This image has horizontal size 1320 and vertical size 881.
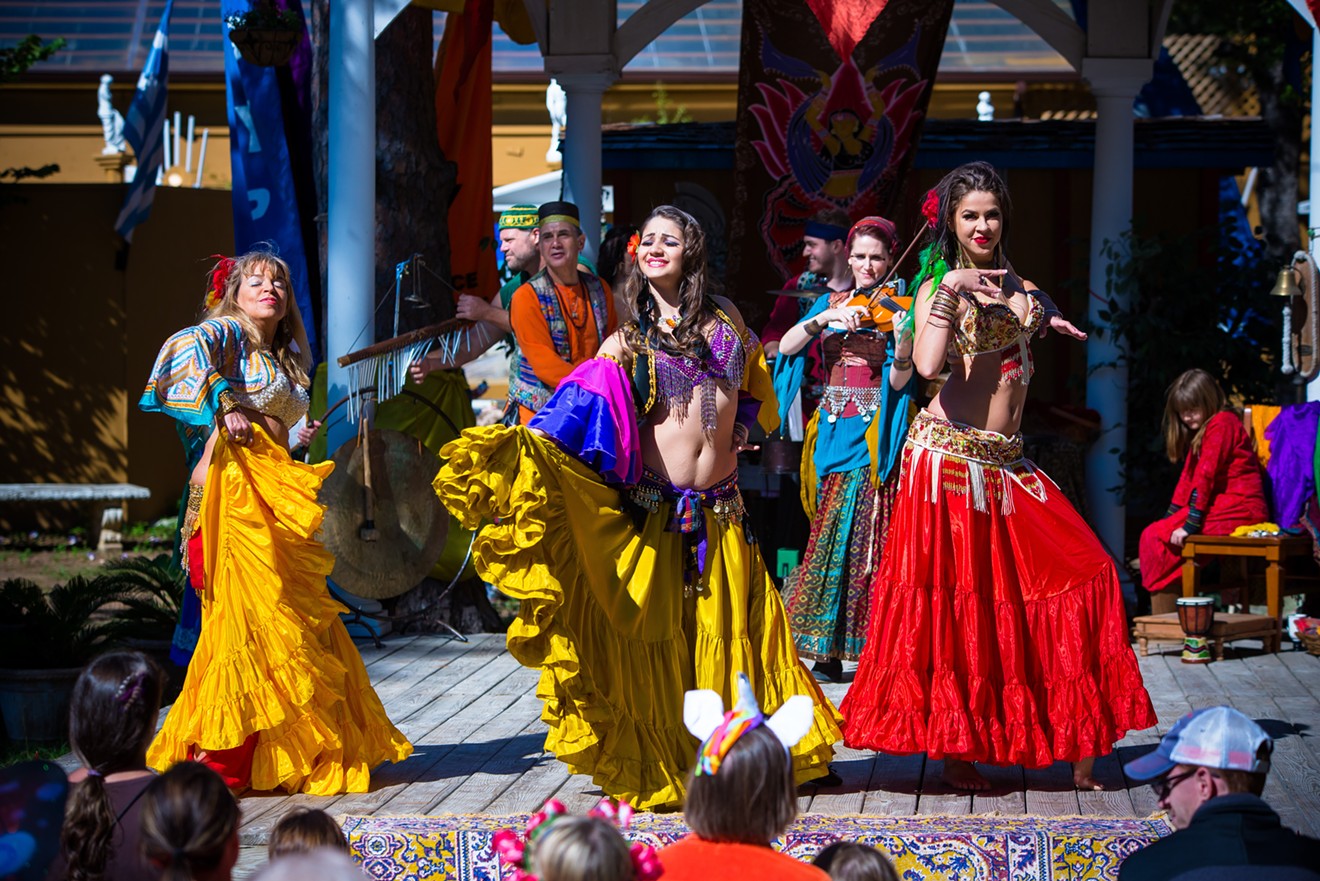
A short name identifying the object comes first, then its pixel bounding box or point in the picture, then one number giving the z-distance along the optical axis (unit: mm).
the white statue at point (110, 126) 17328
